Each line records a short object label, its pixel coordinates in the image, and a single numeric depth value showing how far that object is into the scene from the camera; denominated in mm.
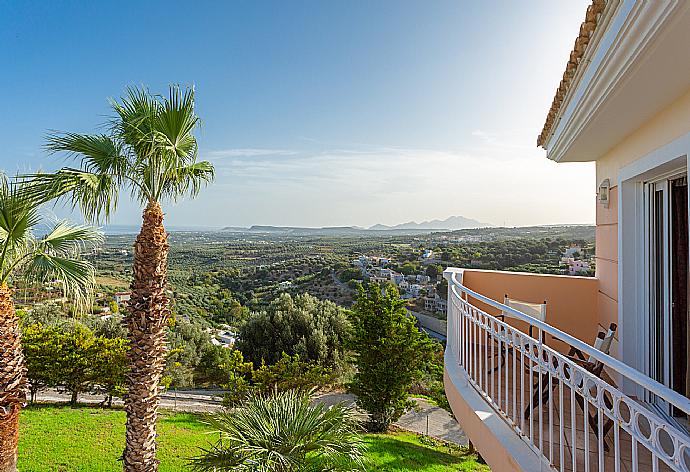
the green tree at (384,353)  12570
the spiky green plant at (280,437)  5094
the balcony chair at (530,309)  5016
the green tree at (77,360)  11727
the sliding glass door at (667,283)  3285
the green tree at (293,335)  18734
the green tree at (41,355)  11586
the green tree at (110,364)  11828
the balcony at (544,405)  1567
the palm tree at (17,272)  5656
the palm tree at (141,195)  5898
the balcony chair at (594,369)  2975
